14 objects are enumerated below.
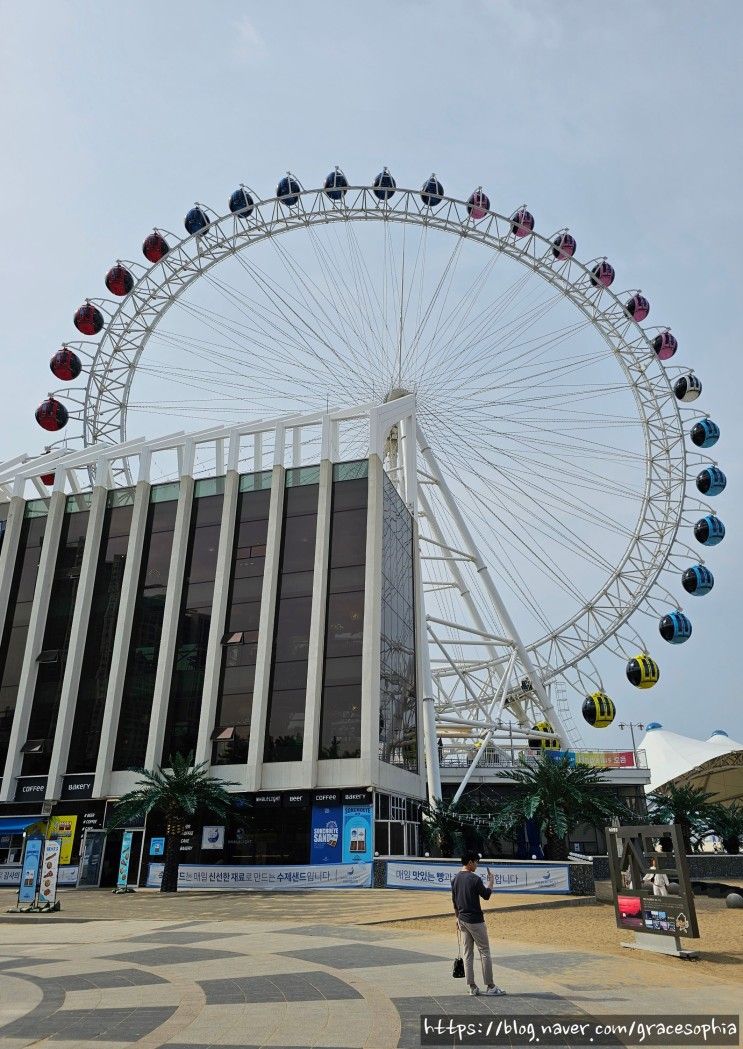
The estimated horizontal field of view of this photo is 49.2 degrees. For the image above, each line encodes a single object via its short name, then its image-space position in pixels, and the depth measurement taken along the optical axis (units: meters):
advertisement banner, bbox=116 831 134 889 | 35.75
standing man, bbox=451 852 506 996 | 10.38
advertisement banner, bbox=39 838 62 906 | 26.77
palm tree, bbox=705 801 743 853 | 44.38
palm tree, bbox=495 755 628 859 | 34.28
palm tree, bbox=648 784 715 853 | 43.84
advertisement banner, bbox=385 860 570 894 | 26.70
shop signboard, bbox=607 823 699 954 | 14.83
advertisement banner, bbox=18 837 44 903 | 26.94
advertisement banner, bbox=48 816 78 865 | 39.91
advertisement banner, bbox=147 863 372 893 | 32.91
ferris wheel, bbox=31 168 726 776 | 51.97
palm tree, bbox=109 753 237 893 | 33.94
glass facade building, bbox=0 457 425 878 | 37.50
